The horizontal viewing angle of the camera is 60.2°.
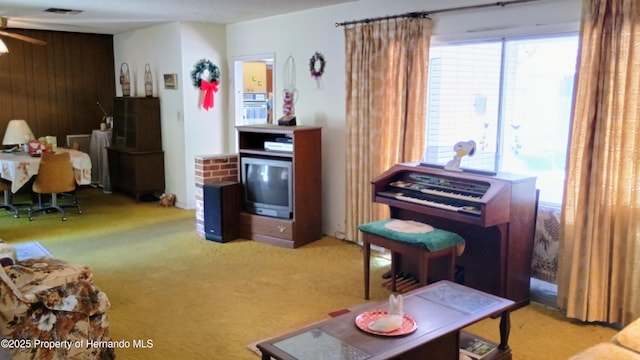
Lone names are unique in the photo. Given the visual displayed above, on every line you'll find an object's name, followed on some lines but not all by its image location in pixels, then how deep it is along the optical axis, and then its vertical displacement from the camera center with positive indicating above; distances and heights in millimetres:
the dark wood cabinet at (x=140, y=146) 6953 -598
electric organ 3482 -716
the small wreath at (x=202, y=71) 6566 +336
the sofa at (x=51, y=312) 2471 -996
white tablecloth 6027 -764
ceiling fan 5840 +821
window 3885 -11
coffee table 2197 -981
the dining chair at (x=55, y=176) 6074 -856
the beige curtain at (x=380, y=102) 4531 -10
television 5172 -819
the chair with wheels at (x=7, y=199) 6312 -1204
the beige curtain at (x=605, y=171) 3199 -413
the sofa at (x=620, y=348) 2234 -1014
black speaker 5254 -1058
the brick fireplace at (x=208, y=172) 5486 -724
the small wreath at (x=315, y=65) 5434 +344
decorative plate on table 2328 -964
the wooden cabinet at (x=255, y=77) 7681 +320
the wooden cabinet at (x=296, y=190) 5117 -851
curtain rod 3881 +698
